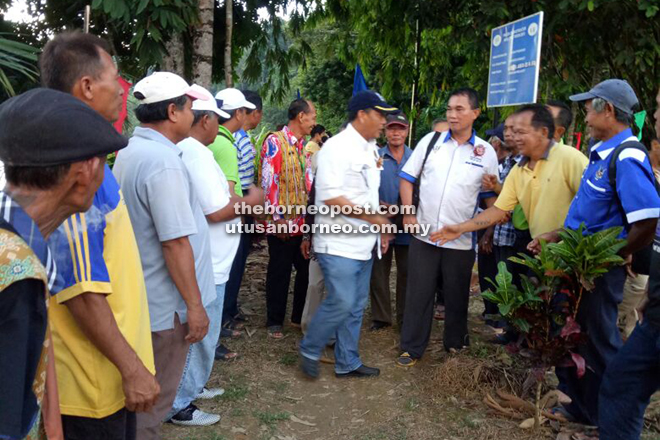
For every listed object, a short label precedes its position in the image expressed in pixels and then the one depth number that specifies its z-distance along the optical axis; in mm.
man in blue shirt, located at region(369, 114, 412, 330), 5297
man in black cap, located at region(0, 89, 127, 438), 1162
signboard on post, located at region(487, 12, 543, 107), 5129
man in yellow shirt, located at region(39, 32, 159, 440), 1688
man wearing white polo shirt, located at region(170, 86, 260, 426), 3297
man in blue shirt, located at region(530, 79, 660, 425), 3064
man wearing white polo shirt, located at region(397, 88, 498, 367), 4391
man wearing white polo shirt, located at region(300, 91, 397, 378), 3994
